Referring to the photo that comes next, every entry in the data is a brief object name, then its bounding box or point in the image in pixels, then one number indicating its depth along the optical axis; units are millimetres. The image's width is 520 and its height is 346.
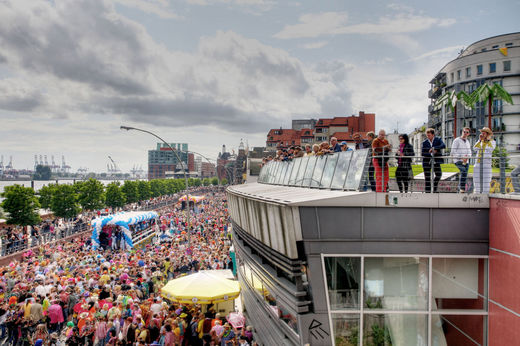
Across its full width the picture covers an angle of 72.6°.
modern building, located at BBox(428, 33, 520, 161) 55094
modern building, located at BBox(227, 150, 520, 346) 8039
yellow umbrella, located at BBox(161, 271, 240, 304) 11945
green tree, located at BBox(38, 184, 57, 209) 49188
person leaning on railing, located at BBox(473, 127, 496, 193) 8352
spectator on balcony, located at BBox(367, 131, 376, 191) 8862
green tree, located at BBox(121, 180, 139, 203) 78125
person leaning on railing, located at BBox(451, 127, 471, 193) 9016
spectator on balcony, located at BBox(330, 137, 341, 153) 11602
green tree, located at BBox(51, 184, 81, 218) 47031
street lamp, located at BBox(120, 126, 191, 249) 22562
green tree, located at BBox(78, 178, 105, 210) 55688
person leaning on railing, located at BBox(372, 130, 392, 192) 8648
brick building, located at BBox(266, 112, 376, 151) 97381
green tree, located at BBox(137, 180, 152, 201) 86738
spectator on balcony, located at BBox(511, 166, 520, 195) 7785
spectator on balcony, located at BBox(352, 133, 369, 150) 10305
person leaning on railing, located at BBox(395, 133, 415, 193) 8891
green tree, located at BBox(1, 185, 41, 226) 35281
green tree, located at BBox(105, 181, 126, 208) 67250
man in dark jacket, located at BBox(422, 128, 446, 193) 8698
